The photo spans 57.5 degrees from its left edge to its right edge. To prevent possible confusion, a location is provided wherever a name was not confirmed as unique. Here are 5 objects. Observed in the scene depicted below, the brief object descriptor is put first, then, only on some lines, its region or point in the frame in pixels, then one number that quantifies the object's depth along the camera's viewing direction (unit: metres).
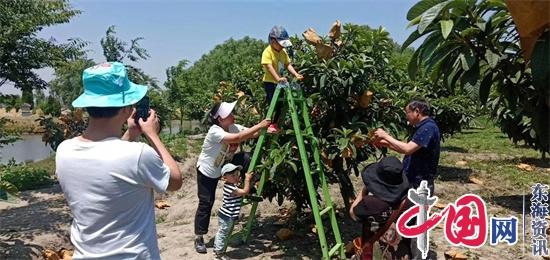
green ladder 4.18
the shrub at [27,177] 8.68
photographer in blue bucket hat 1.93
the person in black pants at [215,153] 4.28
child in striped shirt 4.36
